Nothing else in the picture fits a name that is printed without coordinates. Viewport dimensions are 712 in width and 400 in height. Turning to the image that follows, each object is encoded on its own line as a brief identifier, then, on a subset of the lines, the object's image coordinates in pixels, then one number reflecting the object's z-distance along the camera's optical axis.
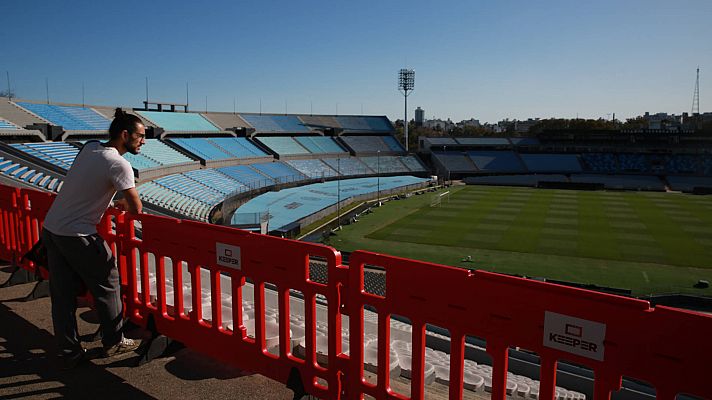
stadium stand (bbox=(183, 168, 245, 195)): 37.56
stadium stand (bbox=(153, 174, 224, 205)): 32.78
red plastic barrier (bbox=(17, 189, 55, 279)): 6.01
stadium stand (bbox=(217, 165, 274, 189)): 42.66
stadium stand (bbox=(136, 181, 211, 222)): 28.02
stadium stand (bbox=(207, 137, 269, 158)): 48.03
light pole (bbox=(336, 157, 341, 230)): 31.96
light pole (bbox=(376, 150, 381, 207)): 59.94
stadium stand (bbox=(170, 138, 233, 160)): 42.97
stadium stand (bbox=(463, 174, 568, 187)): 60.73
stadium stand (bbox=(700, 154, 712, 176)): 63.16
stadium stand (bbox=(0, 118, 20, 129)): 29.06
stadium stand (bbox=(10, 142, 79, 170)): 25.97
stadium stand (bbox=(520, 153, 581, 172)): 68.00
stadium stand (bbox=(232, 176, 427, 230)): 33.60
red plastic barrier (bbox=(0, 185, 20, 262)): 6.51
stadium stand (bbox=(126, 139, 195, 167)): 35.96
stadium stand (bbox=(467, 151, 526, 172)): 68.31
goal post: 42.59
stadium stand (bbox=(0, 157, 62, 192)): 19.47
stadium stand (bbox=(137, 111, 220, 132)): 45.52
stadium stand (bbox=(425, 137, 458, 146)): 73.38
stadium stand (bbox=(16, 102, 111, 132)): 35.22
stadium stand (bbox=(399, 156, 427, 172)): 66.34
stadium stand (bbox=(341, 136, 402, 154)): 65.88
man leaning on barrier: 3.92
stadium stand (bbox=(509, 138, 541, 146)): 73.44
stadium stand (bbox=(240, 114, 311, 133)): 59.75
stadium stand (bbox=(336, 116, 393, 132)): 71.62
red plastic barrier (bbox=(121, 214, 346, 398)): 3.53
